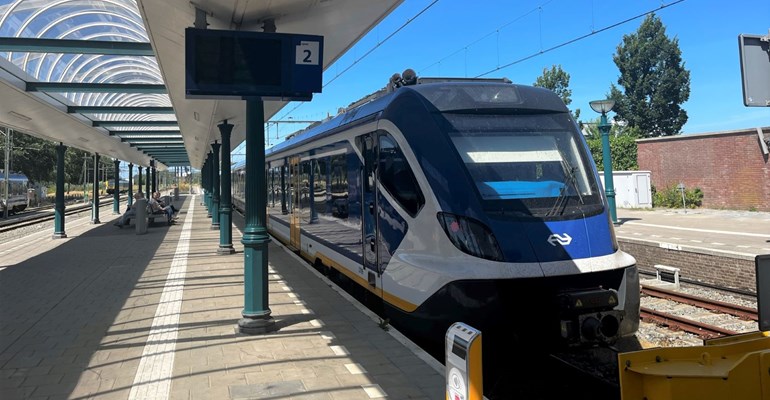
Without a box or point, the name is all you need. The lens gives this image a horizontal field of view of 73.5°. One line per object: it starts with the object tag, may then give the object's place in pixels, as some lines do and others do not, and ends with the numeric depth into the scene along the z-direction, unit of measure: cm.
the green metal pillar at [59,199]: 1645
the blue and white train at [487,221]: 443
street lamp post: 1711
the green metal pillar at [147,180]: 3324
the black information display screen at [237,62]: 521
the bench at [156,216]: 2068
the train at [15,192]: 3394
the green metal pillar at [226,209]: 1212
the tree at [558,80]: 5056
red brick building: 2406
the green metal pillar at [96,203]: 2198
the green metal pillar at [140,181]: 3361
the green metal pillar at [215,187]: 1714
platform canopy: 600
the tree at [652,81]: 5000
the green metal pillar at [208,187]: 2702
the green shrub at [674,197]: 2720
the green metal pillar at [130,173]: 3043
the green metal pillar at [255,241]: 573
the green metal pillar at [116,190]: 2555
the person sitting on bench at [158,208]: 2136
